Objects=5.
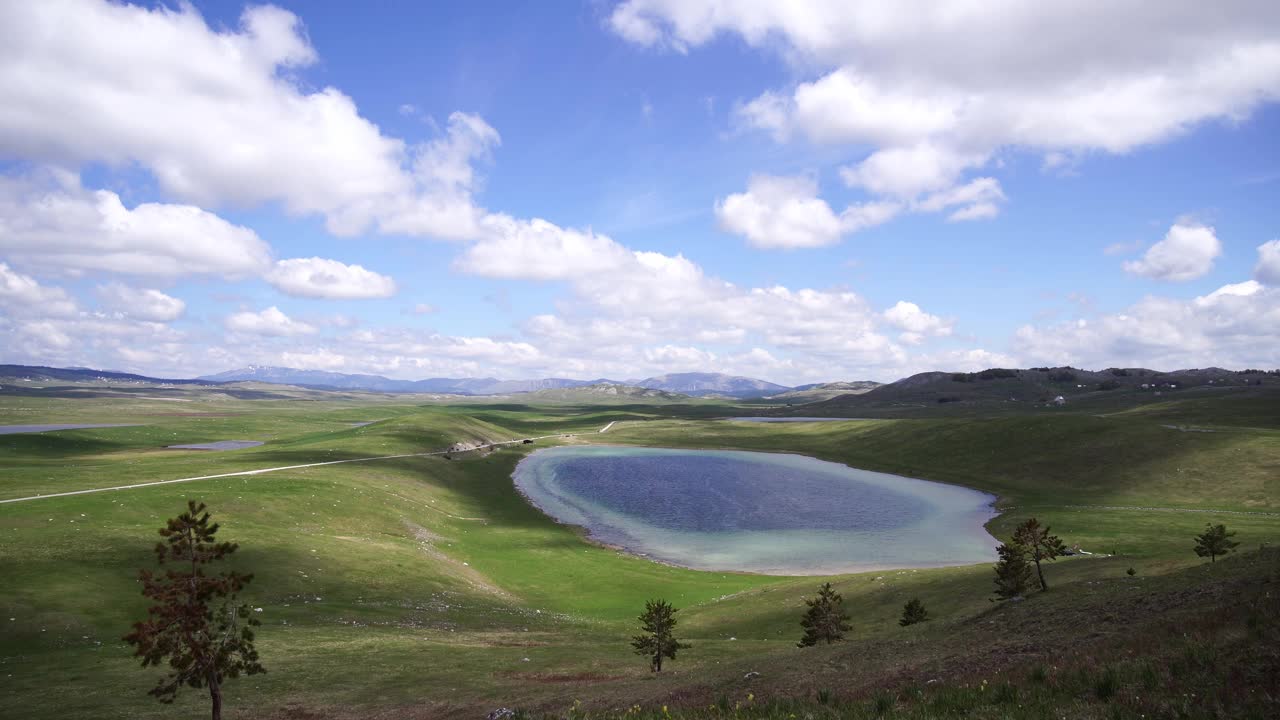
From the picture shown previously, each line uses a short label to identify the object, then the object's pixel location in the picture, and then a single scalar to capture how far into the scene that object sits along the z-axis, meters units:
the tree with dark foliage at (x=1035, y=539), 39.87
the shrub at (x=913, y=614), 38.09
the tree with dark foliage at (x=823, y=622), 36.81
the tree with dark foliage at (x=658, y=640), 33.16
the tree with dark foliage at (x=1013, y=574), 37.88
